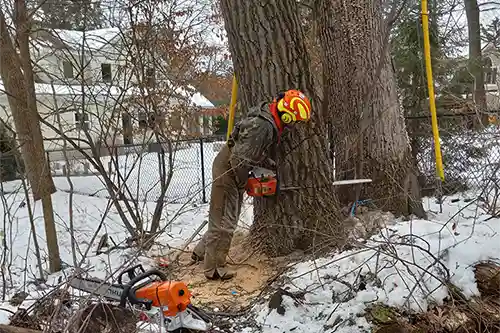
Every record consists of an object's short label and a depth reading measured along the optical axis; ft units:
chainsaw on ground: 8.65
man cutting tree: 12.64
